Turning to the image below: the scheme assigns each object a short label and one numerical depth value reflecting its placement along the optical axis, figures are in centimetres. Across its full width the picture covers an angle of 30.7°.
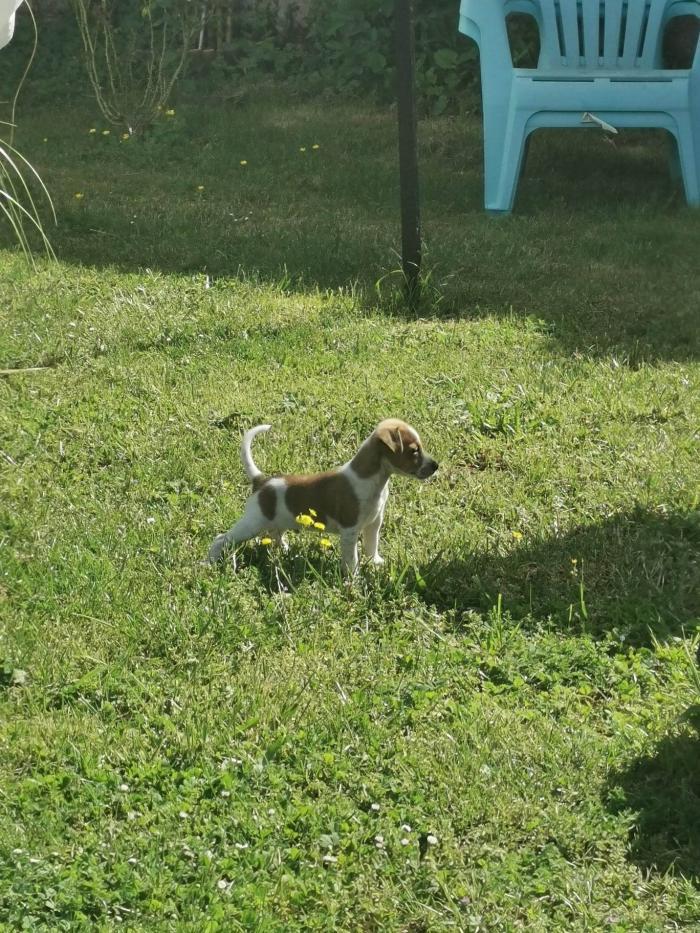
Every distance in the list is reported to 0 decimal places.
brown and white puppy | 421
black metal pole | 645
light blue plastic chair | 857
